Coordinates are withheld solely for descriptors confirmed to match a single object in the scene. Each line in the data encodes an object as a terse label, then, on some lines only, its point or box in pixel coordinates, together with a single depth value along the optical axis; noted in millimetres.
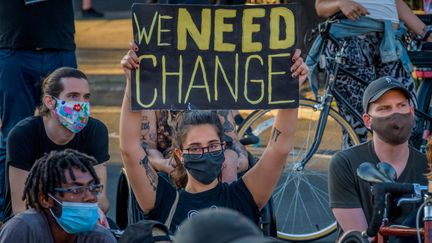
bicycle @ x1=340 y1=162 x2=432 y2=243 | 8570
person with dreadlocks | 9609
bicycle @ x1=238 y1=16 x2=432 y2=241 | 14945
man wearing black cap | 10797
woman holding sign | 10180
